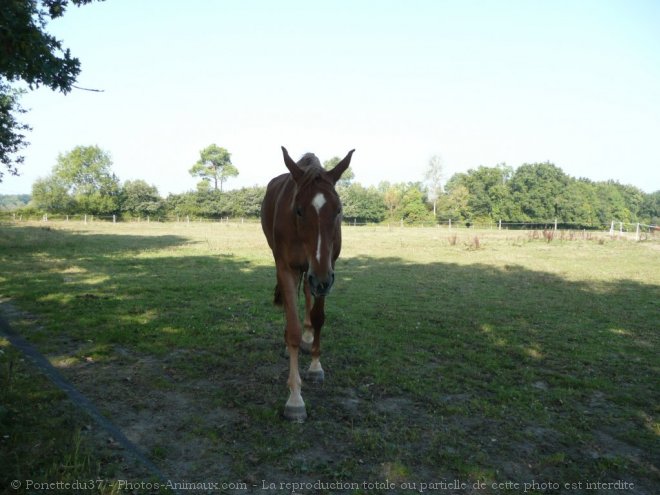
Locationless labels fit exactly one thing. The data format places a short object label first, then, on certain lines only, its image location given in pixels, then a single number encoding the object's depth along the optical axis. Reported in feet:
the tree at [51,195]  220.84
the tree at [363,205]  233.55
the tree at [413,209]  236.43
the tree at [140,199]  215.06
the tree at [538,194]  251.60
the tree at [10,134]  56.10
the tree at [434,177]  285.64
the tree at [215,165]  286.66
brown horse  12.19
